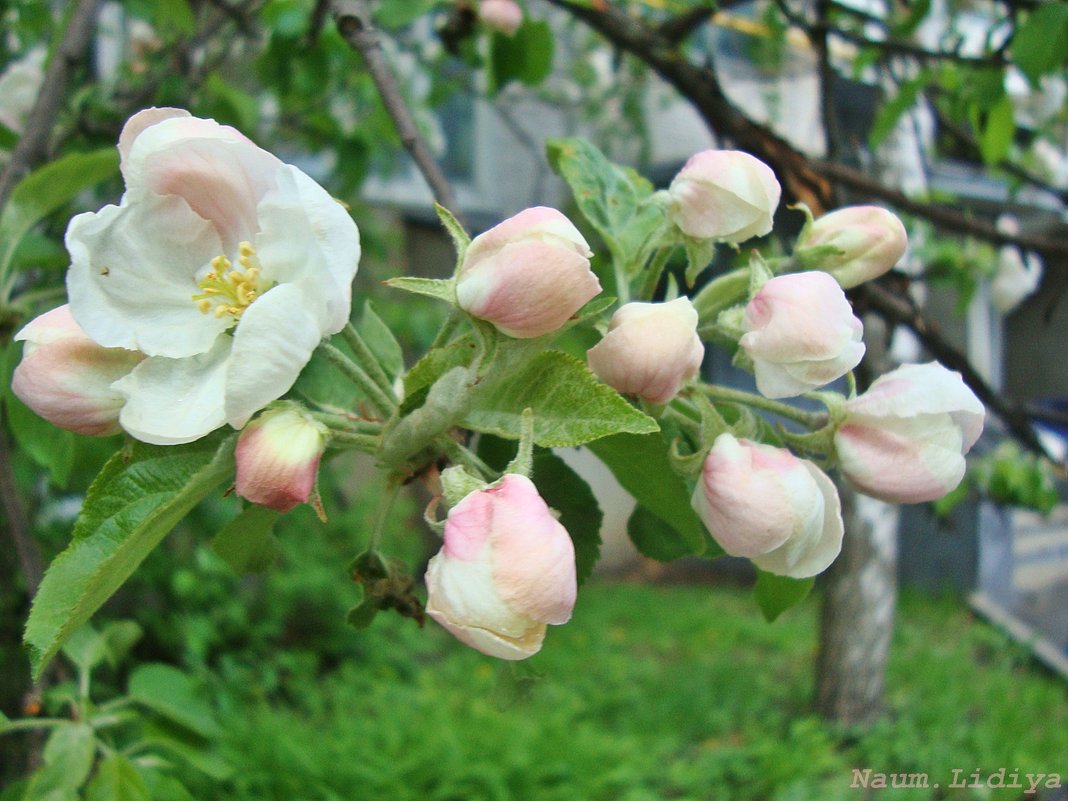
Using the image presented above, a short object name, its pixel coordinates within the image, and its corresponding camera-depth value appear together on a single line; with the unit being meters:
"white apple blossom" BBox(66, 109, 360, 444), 0.16
